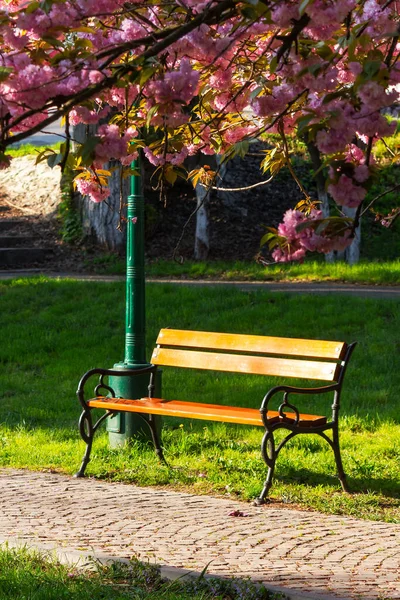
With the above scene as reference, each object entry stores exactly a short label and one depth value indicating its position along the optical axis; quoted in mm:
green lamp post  11154
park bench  9480
